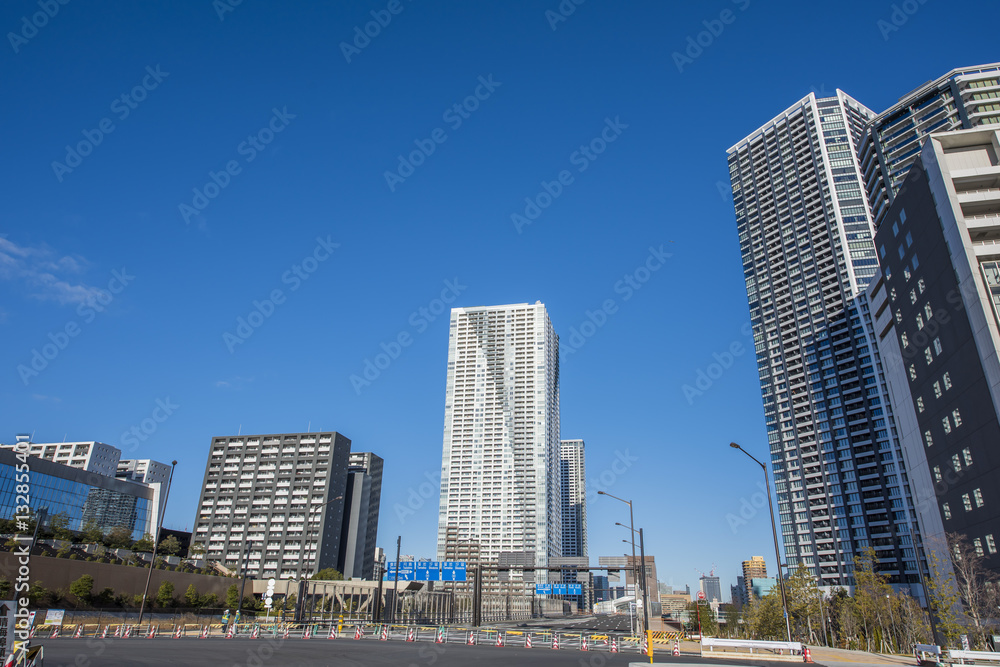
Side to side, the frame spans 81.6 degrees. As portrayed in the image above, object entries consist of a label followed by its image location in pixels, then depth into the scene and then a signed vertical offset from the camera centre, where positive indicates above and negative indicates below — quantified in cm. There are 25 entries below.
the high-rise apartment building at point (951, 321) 4838 +2156
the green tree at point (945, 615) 3594 -248
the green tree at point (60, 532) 5887 +264
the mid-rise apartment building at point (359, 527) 15212 +958
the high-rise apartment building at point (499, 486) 18788 +2499
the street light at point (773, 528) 2932 +208
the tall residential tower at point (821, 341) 12181 +5173
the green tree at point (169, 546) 7381 +183
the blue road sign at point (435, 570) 7388 -51
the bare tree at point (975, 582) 3769 -62
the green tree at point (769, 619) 5728 -463
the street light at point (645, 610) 3662 -244
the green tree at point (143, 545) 6681 +172
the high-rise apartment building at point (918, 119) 11156 +8567
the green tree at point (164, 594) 5550 -292
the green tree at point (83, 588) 4675 -211
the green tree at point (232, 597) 6723 -376
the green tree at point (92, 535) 6006 +245
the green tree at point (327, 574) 10844 -182
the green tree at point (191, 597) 5923 -336
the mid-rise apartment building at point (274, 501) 12412 +1279
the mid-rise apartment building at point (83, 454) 16438 +2835
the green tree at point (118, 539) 6383 +228
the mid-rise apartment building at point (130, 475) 19455 +2674
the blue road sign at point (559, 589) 7988 -281
